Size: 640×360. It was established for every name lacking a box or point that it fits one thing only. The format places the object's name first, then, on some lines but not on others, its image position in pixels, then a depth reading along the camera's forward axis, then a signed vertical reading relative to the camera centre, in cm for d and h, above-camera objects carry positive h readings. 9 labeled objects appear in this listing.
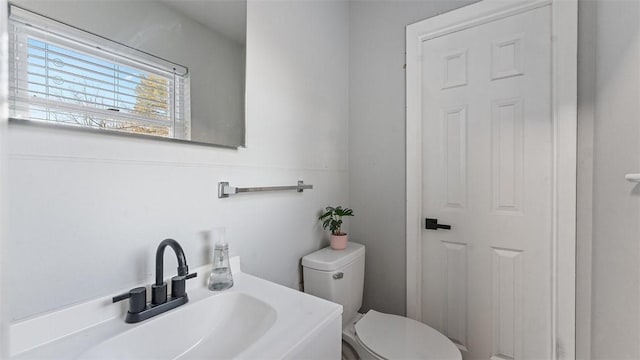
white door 125 -4
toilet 110 -68
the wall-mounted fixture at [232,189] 100 -5
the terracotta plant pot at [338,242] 147 -35
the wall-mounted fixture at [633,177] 79 +0
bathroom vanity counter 60 -38
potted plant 147 -26
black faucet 70 -31
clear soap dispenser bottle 90 -31
